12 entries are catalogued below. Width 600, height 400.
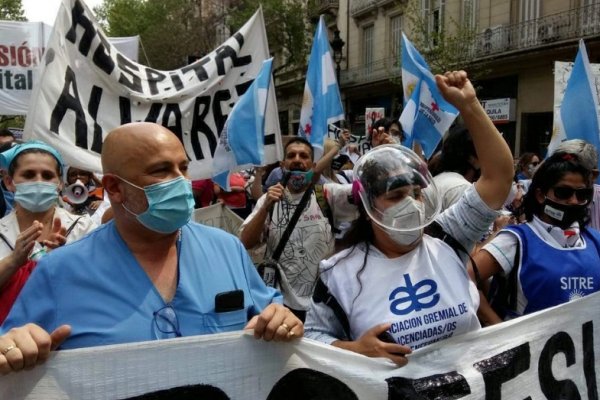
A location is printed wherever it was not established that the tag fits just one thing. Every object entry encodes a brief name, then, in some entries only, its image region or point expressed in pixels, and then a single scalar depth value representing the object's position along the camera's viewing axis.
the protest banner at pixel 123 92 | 3.87
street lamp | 14.88
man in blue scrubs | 1.72
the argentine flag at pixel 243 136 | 4.59
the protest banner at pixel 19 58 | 9.66
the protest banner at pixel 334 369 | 1.70
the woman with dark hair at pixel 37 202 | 2.76
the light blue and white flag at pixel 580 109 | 4.27
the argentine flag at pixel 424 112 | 5.22
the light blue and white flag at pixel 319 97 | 6.06
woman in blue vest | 2.51
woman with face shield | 2.00
